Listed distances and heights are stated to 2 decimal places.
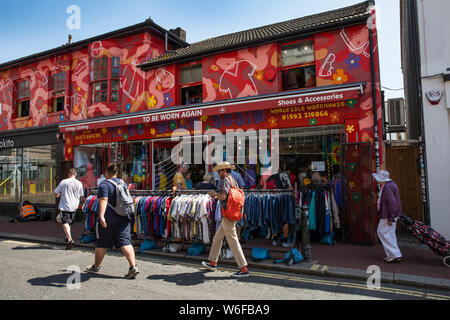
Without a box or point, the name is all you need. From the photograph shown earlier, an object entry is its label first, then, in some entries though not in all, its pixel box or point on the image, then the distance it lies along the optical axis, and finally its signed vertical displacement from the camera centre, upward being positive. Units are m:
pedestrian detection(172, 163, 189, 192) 9.68 -0.01
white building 7.48 +1.78
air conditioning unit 12.68 +2.59
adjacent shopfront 13.83 +0.85
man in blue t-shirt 5.11 -0.82
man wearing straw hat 5.23 -0.96
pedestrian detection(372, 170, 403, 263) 5.98 -0.79
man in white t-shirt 7.76 -0.43
